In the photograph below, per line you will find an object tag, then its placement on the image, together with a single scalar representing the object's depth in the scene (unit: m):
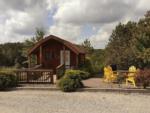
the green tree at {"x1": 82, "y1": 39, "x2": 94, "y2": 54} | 18.42
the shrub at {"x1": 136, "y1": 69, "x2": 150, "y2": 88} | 6.75
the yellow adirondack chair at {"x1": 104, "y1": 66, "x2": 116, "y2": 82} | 7.74
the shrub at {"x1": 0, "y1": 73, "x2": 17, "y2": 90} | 7.37
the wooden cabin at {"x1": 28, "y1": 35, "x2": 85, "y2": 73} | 11.45
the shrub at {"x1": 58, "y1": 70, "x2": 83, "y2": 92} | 6.95
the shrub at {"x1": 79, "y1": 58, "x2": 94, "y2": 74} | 11.04
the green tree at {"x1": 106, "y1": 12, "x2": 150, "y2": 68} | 9.90
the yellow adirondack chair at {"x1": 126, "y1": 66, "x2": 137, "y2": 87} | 7.18
